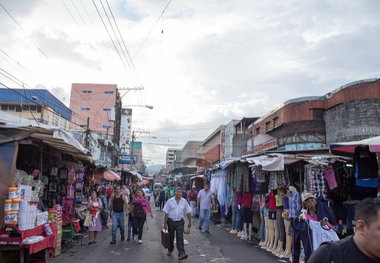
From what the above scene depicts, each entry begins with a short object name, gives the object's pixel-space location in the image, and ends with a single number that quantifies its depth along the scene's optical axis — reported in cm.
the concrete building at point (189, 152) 7577
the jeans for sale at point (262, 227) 1123
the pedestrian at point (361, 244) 207
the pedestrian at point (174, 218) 899
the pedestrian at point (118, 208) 1143
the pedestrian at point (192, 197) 1962
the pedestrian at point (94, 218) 1103
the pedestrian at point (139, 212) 1145
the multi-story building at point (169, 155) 17514
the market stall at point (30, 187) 710
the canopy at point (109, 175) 1757
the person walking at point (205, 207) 1467
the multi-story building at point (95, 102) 6028
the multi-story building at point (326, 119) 2173
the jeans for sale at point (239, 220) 1367
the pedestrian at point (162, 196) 2614
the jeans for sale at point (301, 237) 651
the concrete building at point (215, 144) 5034
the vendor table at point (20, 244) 707
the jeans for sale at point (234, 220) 1445
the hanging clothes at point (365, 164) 733
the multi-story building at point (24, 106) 3993
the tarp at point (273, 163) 957
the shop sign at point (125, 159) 4281
